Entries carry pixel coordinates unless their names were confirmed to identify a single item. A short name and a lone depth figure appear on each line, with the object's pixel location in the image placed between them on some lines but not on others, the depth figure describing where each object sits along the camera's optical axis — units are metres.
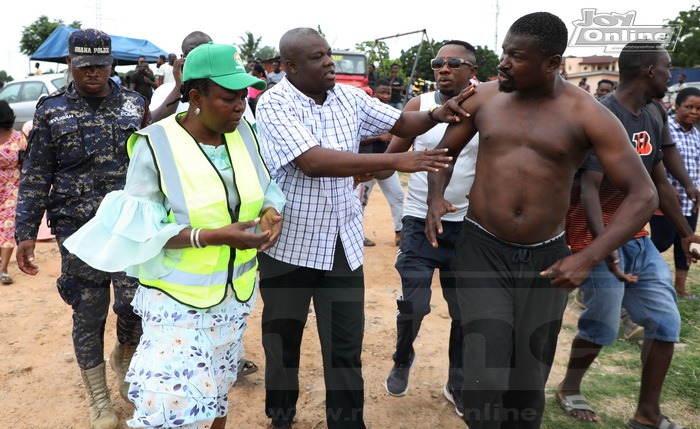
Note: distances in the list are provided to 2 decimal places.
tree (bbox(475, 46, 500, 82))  42.21
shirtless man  2.42
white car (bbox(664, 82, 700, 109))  17.37
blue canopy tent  18.88
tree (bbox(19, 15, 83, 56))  34.16
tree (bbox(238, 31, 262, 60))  59.03
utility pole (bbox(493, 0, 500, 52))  35.29
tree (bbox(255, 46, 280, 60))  58.69
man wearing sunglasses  3.58
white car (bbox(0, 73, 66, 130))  13.76
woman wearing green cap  2.27
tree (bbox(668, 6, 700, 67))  36.53
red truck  17.30
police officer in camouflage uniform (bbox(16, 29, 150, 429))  3.12
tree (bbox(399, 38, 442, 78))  37.61
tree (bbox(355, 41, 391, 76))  23.09
